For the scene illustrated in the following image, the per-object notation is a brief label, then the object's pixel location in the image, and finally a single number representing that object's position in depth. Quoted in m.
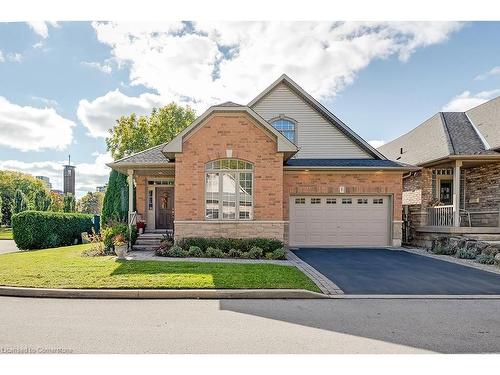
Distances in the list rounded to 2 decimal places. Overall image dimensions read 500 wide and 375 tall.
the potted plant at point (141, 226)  14.28
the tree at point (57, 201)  46.44
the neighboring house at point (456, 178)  13.52
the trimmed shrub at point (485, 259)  10.37
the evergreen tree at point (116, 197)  18.80
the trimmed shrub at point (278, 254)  10.75
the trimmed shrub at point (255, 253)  10.80
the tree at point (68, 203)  26.75
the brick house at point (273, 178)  11.94
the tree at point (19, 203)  29.97
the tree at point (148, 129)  30.18
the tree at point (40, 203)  25.30
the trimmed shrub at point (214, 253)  10.85
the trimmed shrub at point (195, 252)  10.86
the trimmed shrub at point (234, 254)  10.90
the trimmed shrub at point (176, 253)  10.79
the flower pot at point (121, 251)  10.03
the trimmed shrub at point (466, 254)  11.39
